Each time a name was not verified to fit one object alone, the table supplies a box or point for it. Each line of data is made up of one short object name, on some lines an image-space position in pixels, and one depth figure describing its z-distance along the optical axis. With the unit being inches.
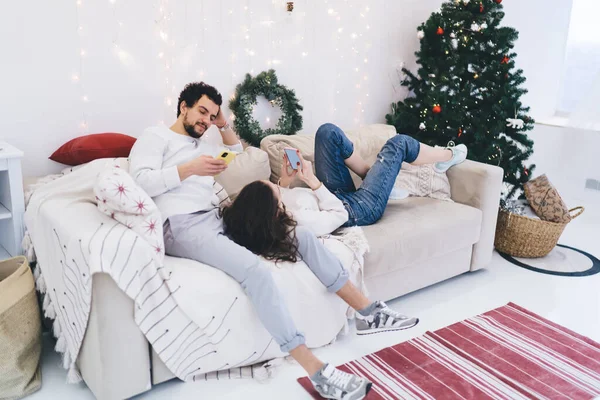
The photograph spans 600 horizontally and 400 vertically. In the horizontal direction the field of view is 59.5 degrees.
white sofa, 64.1
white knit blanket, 63.1
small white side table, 79.2
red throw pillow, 91.4
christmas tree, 123.2
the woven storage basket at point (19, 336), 65.9
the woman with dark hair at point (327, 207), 77.9
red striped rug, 72.9
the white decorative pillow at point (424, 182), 110.8
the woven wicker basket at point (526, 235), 115.8
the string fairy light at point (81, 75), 92.7
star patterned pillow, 66.2
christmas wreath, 111.7
